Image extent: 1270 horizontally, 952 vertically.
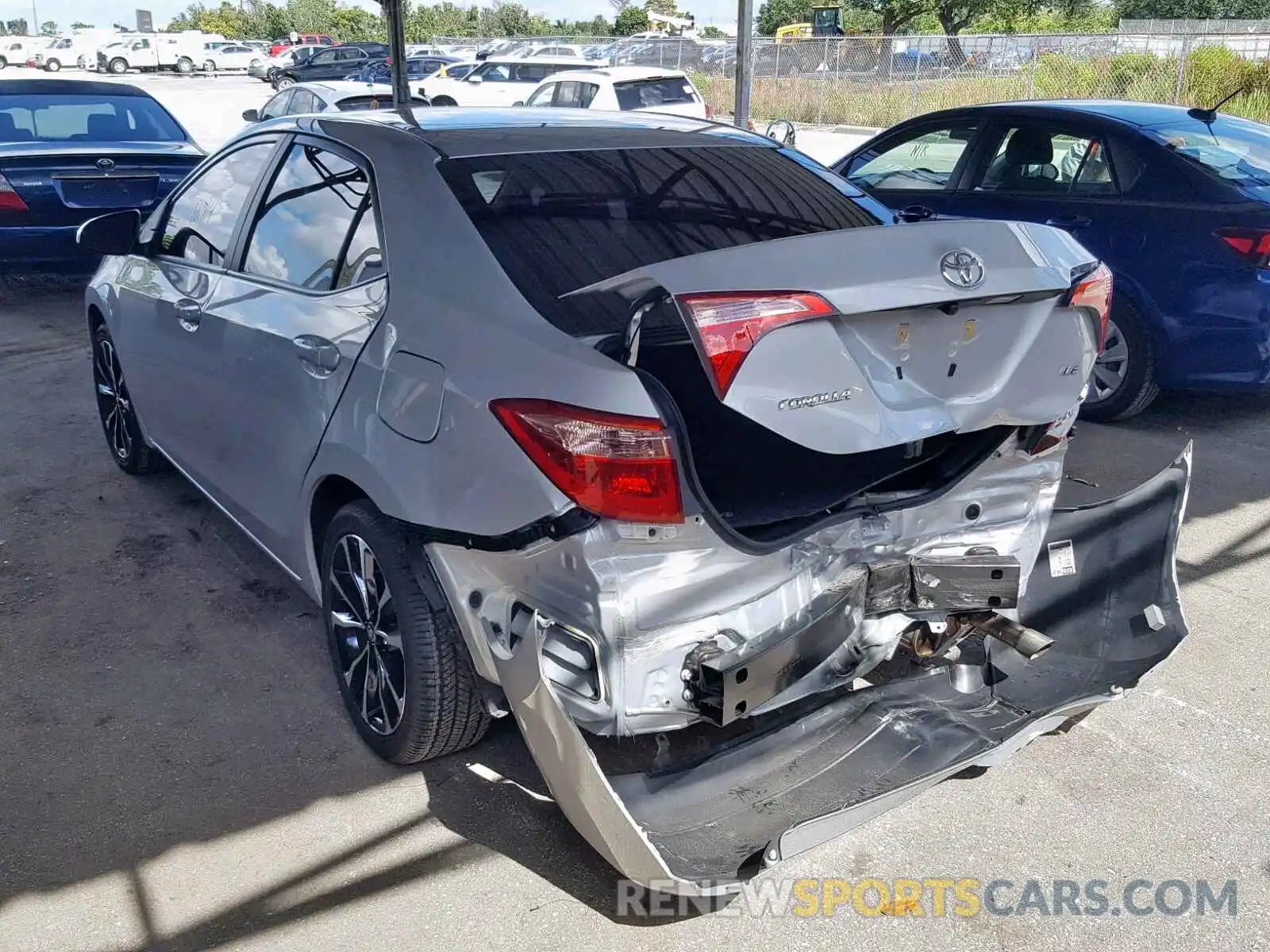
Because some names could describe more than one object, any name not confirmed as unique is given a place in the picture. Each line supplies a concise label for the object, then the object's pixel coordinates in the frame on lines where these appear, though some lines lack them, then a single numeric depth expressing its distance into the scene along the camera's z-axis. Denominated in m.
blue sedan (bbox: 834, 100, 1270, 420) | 5.45
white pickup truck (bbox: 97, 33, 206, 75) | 51.94
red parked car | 53.39
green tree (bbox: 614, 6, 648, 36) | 68.62
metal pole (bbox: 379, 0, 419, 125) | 7.96
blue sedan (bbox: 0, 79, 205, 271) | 7.93
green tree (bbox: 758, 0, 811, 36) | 63.66
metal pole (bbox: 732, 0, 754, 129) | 8.68
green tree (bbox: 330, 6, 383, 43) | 73.75
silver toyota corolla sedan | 2.29
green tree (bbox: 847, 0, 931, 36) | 45.19
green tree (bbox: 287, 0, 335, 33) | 78.12
